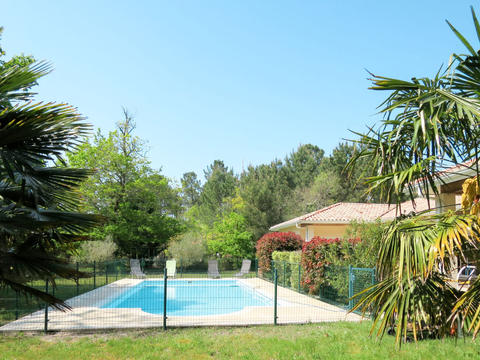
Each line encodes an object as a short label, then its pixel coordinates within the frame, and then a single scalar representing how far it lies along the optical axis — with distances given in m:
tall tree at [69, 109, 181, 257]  29.64
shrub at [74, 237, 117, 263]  23.20
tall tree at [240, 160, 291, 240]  36.50
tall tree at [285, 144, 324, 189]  45.97
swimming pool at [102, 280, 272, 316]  14.04
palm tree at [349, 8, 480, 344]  3.98
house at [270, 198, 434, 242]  22.64
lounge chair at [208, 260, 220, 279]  23.59
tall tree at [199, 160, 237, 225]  45.62
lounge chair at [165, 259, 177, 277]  23.36
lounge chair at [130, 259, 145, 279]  23.06
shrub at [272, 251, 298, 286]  18.78
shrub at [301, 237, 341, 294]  14.00
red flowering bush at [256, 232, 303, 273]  22.80
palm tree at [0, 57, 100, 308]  4.46
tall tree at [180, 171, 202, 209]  61.62
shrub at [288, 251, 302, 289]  17.20
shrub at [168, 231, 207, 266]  28.20
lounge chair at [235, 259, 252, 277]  24.33
